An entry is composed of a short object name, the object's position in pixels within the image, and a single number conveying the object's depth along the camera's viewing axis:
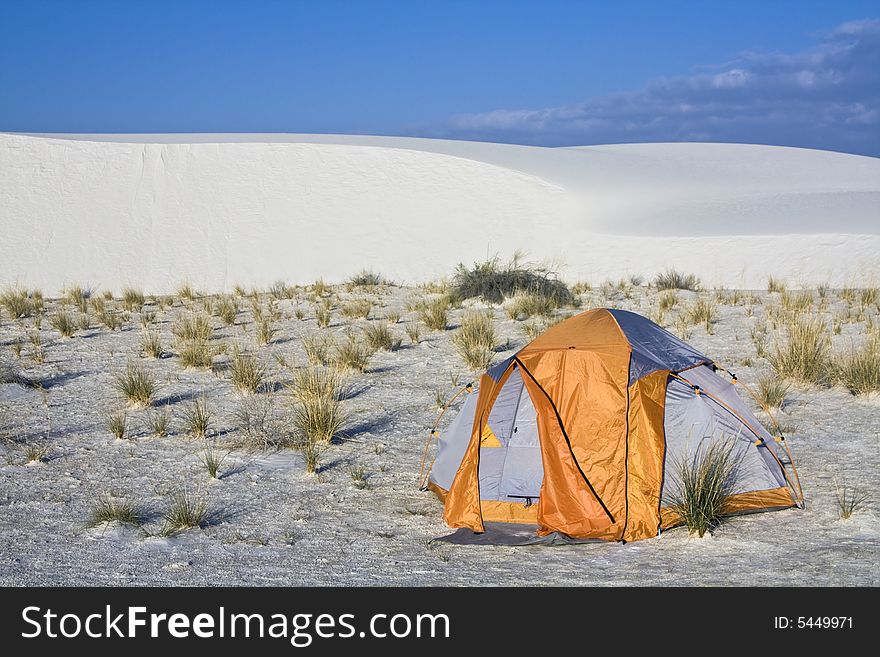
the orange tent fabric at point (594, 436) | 6.20
